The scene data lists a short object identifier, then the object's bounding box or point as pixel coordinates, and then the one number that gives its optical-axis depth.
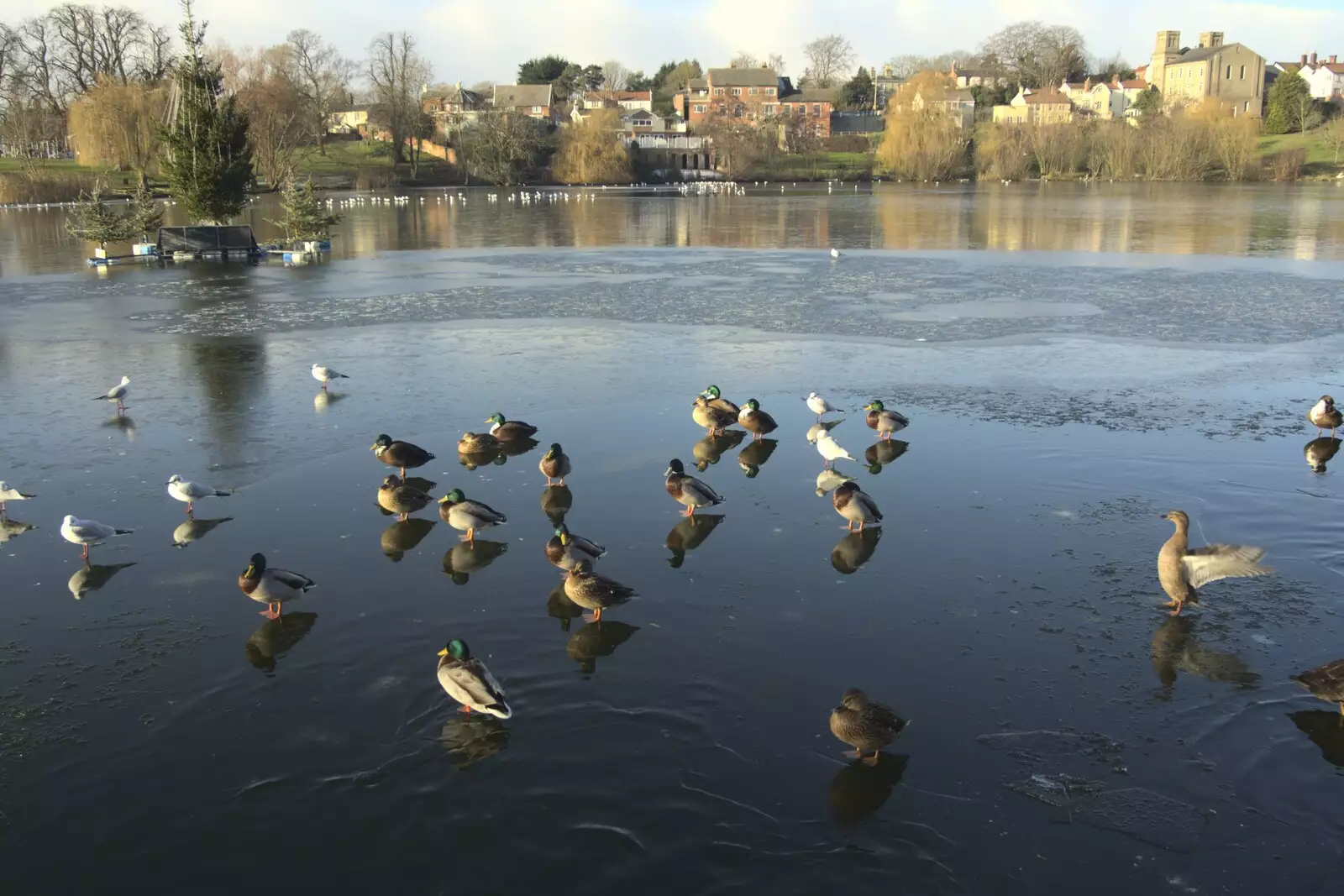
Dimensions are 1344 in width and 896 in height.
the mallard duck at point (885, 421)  12.36
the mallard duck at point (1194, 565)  7.88
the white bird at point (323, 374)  14.63
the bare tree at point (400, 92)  105.94
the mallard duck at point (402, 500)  9.91
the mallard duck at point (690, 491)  9.84
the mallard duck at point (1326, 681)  6.43
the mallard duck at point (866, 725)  5.99
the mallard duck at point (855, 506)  9.48
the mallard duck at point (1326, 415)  12.32
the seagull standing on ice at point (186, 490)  9.79
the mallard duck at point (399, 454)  10.95
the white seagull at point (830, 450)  11.28
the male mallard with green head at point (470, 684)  6.34
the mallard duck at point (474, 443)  11.71
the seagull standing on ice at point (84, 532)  8.74
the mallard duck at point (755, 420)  12.44
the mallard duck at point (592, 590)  7.73
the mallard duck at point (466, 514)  9.31
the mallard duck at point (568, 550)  8.48
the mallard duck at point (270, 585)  7.75
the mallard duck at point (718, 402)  12.75
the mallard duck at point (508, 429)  12.24
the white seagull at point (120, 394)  13.53
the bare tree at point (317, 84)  99.50
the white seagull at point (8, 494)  9.68
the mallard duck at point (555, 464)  10.62
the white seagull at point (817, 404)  12.98
